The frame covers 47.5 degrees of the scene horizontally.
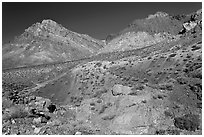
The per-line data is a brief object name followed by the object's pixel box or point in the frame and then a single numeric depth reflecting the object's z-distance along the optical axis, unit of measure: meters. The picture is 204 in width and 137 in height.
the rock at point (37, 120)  17.83
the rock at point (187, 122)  15.40
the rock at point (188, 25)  64.28
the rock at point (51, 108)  20.30
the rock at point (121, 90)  21.16
